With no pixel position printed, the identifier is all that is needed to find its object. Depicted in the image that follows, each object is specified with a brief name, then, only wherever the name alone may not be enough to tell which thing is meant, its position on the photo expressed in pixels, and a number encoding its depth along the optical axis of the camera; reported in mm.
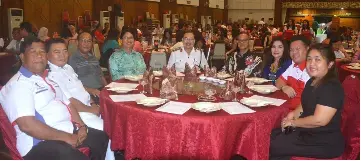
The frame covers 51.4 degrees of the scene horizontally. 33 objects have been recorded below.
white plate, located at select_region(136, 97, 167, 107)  2475
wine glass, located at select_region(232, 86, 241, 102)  2670
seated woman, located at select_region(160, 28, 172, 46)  8542
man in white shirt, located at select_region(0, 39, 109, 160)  2172
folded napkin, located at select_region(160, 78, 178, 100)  2727
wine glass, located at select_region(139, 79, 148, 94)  2949
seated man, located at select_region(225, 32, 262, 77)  3994
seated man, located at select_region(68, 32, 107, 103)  3826
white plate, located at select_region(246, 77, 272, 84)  3429
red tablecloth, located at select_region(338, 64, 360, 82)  5336
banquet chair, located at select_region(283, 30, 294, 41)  10916
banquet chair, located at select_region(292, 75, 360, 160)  2438
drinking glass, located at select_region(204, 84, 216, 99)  2682
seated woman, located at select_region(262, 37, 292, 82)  3650
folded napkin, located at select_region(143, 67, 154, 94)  2922
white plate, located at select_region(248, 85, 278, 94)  2955
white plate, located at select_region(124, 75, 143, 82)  3473
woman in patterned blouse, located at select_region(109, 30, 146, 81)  4039
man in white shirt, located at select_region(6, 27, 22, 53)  6547
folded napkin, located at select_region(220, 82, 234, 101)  2695
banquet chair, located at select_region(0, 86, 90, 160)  2236
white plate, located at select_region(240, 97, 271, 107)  2503
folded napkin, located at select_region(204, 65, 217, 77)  3596
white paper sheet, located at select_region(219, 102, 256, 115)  2387
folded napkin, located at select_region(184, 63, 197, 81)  3375
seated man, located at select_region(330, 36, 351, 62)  6797
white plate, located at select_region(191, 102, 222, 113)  2340
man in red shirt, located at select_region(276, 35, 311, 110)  3104
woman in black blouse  2197
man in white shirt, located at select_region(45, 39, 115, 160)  2914
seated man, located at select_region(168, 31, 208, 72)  4527
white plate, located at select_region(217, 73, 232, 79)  3681
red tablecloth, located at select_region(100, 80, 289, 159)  2287
